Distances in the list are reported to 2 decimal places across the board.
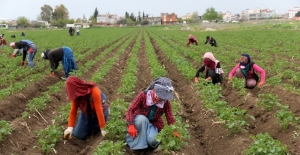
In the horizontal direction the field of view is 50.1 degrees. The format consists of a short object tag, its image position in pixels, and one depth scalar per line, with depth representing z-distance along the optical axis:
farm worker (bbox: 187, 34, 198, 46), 22.85
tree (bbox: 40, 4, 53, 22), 156.41
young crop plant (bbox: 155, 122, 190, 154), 4.91
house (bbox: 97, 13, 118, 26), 165.77
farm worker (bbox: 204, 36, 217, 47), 23.34
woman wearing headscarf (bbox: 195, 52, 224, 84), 9.75
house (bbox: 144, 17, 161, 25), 170.89
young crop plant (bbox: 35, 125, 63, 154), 5.64
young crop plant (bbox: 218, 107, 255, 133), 5.88
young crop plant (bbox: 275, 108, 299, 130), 5.87
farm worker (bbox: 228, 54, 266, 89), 9.20
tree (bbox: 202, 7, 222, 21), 118.00
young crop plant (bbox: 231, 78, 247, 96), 8.83
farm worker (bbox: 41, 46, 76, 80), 11.51
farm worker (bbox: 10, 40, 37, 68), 13.32
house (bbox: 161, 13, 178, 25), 161.50
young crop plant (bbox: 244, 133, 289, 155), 4.39
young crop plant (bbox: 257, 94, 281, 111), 7.00
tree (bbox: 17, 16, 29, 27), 124.93
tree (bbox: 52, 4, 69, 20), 139.88
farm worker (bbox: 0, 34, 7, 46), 25.11
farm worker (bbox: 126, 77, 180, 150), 5.26
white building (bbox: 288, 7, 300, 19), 196.77
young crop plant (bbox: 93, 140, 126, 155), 4.93
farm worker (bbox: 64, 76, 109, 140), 5.54
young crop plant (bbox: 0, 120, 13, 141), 5.87
